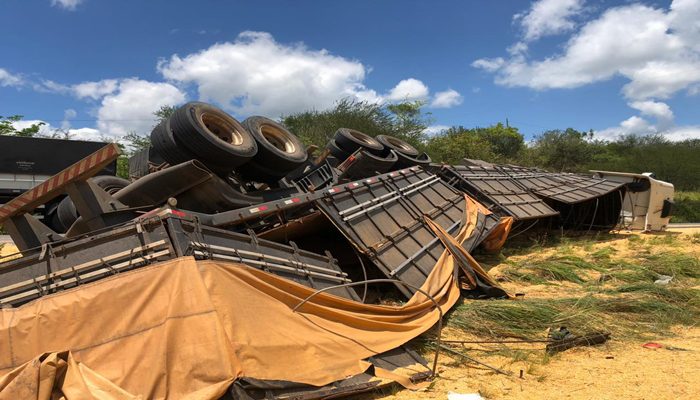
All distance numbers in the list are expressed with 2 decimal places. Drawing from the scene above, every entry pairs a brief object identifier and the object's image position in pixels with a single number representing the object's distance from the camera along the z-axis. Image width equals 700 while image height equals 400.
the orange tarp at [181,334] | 3.16
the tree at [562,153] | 40.51
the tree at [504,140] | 41.37
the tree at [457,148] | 33.28
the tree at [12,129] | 27.95
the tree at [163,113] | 28.31
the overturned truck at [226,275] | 3.25
